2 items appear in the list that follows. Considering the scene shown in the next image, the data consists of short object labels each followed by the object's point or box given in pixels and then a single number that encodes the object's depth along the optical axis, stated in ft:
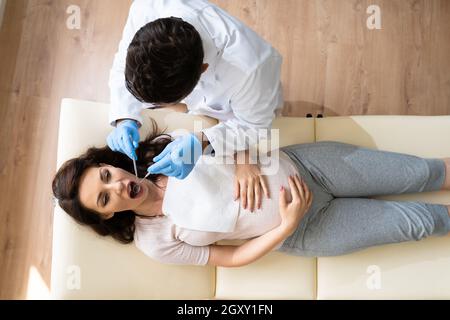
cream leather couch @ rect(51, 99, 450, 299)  4.52
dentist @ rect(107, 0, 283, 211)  3.22
